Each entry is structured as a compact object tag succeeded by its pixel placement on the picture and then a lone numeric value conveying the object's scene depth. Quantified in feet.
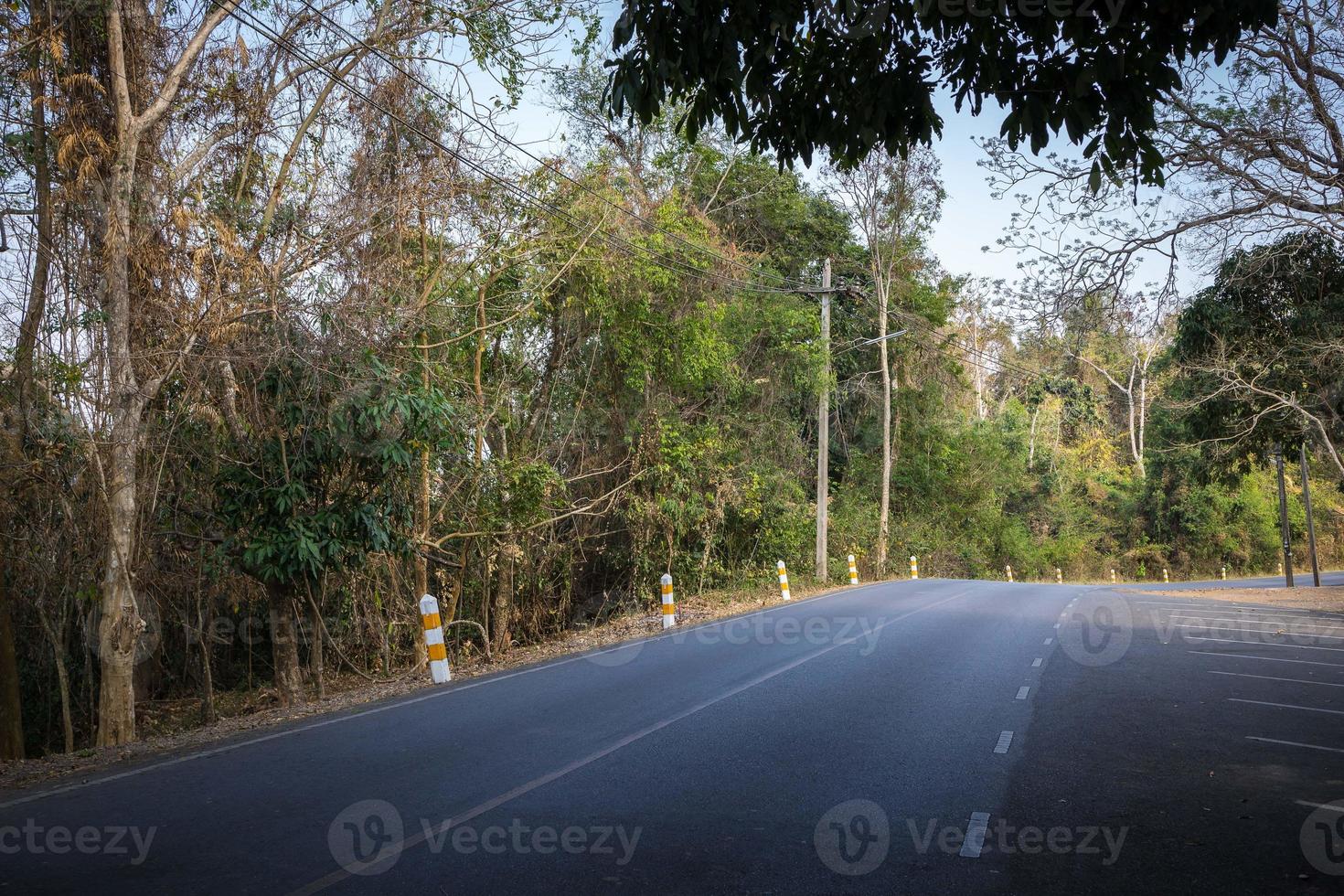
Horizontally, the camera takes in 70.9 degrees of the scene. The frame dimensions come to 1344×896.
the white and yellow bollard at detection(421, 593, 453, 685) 35.73
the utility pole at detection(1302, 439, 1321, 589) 112.03
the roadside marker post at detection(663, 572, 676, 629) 52.54
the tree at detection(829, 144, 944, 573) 110.42
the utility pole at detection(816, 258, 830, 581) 83.25
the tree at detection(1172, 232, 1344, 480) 64.69
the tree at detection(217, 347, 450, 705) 34.76
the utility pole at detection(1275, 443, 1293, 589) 111.75
